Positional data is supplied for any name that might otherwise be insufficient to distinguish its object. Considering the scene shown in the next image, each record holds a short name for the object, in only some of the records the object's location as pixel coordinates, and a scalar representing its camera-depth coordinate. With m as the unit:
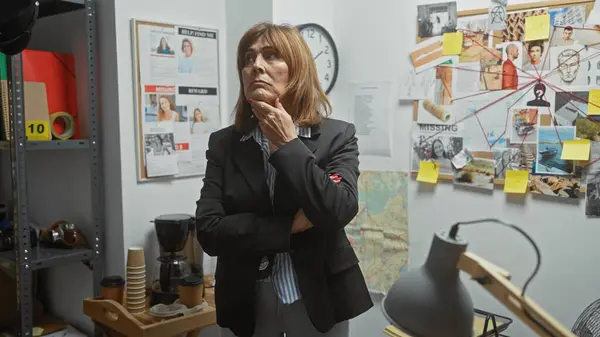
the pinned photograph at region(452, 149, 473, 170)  2.33
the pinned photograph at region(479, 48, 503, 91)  2.22
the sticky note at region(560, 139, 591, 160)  2.02
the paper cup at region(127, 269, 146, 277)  2.02
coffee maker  2.04
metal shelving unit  1.93
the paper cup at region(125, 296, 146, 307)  1.98
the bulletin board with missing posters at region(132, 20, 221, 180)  2.18
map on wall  2.55
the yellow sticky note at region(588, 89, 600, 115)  1.99
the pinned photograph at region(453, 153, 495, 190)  2.27
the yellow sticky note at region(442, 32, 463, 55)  2.32
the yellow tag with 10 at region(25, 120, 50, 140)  2.00
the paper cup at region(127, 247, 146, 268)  2.03
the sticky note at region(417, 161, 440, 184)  2.42
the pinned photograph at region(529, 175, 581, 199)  2.06
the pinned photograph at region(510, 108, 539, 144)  2.14
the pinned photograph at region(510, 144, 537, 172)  2.15
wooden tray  1.81
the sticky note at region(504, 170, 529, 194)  2.17
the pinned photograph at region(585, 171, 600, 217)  2.01
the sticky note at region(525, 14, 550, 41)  2.08
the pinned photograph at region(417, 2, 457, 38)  2.33
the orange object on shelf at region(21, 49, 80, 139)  2.06
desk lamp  0.65
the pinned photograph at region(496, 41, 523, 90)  2.17
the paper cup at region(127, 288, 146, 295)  1.99
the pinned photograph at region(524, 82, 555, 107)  2.10
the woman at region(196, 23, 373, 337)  1.36
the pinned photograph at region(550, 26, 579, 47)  2.03
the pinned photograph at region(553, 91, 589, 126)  2.02
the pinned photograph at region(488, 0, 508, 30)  2.20
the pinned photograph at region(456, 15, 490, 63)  2.25
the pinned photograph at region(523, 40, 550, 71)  2.10
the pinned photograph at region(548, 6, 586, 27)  2.01
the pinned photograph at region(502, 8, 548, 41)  2.14
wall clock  2.56
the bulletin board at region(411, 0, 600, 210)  2.03
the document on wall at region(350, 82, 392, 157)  2.58
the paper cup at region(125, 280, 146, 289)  2.00
